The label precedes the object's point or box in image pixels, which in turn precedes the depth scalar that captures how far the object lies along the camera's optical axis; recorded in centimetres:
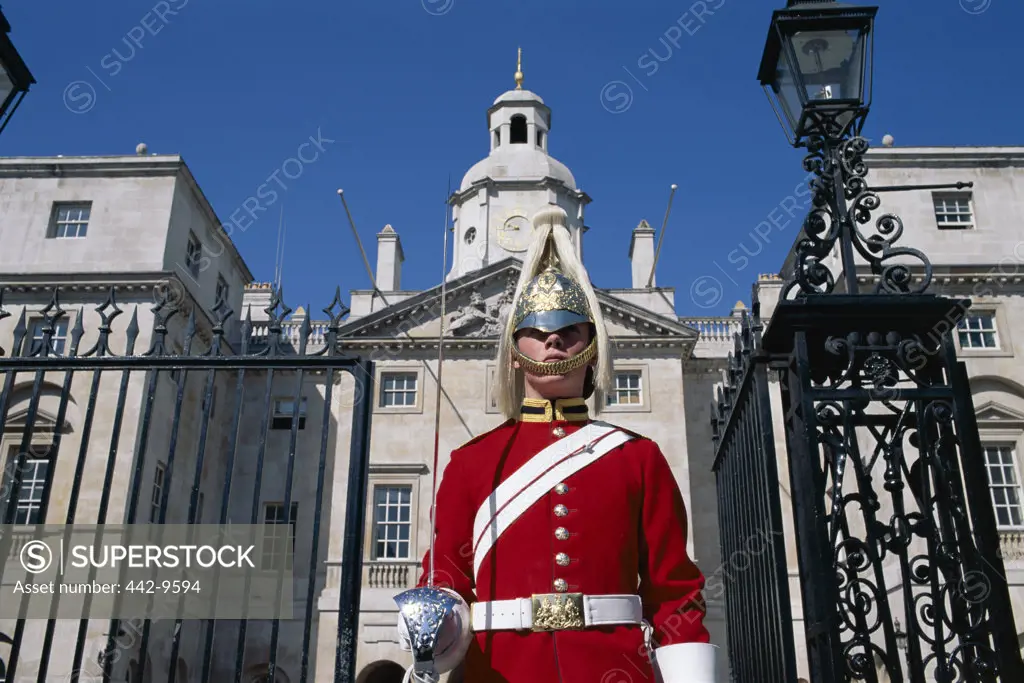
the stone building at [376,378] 1977
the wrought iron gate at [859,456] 360
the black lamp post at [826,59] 429
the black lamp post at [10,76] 535
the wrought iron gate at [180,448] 428
